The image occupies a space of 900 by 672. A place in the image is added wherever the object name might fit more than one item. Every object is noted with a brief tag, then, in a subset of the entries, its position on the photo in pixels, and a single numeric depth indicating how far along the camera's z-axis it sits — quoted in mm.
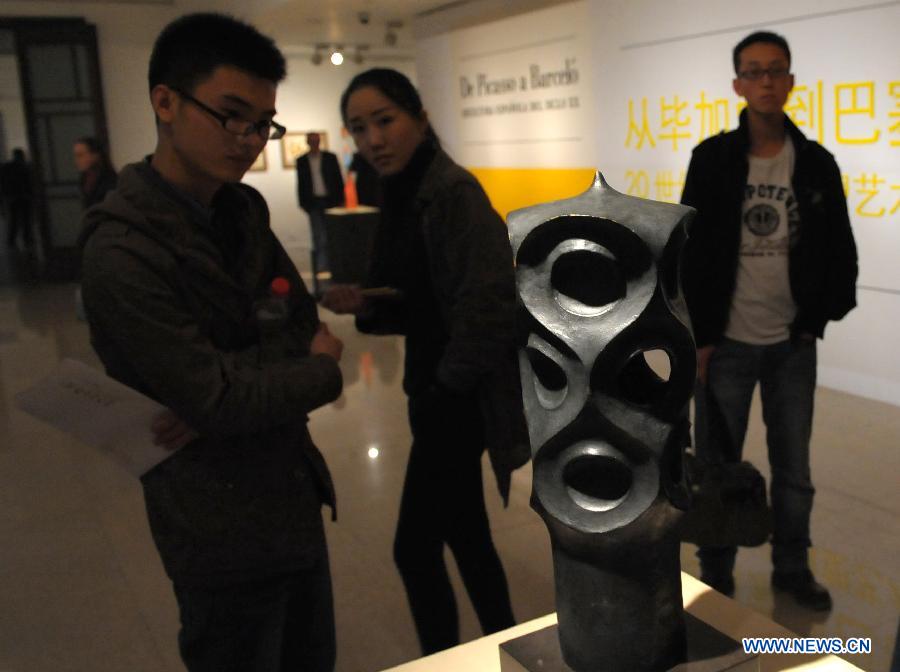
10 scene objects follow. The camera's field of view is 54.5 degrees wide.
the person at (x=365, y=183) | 8531
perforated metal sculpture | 1086
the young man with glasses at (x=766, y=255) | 2320
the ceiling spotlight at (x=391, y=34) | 9789
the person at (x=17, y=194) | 12742
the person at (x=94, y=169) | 6398
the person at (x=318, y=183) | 8438
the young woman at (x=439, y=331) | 1836
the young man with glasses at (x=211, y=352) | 1289
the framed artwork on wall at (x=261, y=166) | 12781
